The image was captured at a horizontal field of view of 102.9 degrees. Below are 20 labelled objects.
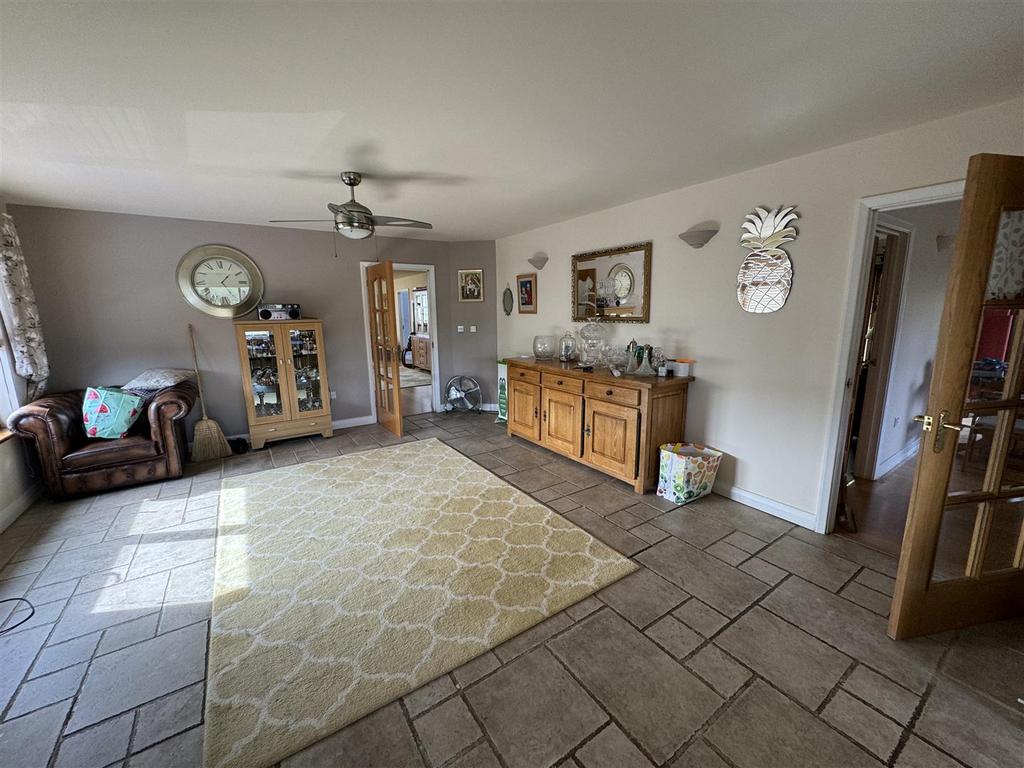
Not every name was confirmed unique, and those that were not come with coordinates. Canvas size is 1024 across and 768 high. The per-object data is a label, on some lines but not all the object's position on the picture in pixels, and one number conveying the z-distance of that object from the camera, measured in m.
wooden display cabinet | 4.25
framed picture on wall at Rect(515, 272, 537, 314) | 4.94
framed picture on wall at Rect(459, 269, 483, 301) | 5.61
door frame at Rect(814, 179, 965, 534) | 2.20
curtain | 3.08
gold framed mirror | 3.64
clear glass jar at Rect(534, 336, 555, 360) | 4.45
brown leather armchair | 3.05
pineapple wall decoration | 2.69
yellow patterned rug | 1.58
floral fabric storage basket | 3.02
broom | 4.02
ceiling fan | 2.63
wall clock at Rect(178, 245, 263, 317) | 4.11
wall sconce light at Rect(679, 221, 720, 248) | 3.02
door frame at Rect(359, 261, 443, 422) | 5.12
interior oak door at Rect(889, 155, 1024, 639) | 1.57
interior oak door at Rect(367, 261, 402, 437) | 4.56
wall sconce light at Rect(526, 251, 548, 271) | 4.67
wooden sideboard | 3.18
